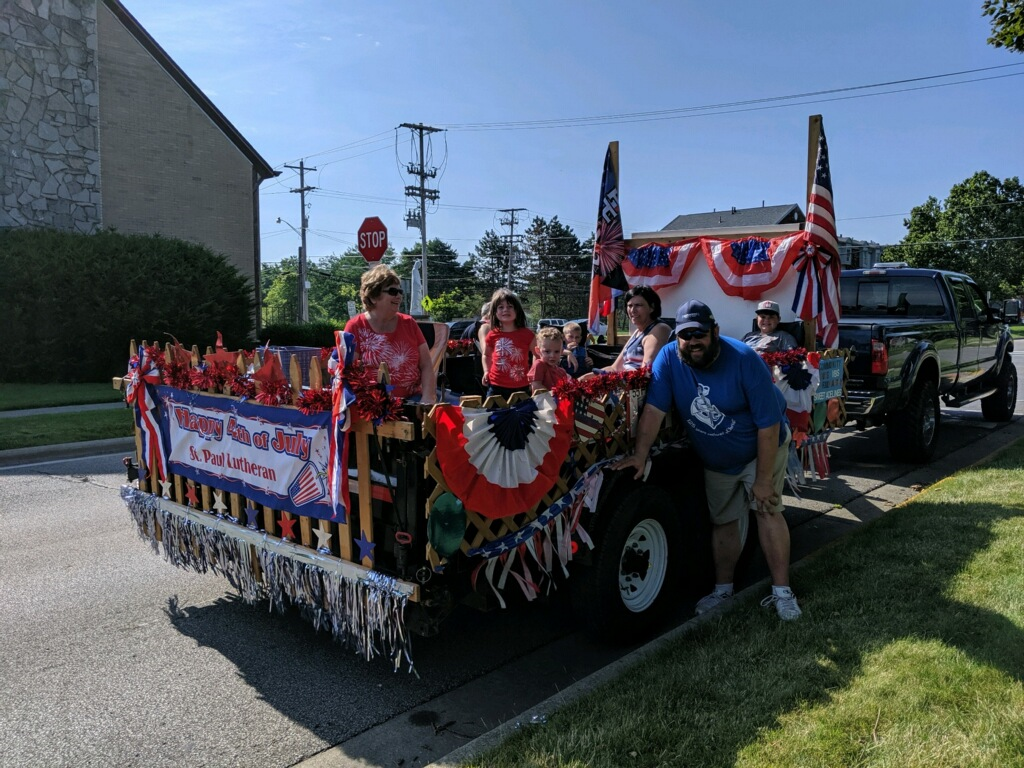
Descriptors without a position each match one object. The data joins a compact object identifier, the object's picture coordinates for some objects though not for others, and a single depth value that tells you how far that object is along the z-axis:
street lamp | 52.03
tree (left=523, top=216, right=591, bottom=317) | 89.62
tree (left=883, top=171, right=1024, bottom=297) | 48.56
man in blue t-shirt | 4.16
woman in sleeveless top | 5.21
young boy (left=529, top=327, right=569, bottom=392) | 5.66
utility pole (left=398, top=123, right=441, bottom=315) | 47.83
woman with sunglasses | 4.37
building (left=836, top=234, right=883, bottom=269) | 59.75
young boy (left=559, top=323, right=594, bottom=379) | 6.81
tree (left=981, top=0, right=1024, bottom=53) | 7.64
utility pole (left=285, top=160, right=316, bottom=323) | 52.40
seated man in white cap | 6.55
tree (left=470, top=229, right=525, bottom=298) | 101.69
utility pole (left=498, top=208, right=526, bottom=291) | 86.66
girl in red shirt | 6.14
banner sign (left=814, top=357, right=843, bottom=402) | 6.23
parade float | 3.29
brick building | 19.16
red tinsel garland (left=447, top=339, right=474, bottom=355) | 7.30
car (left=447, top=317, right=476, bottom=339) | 27.50
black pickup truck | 7.95
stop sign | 10.88
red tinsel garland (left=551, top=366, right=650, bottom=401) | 3.71
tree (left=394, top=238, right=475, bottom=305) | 108.75
